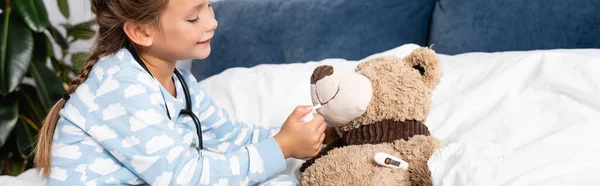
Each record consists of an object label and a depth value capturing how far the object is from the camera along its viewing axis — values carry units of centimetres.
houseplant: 162
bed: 82
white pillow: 138
